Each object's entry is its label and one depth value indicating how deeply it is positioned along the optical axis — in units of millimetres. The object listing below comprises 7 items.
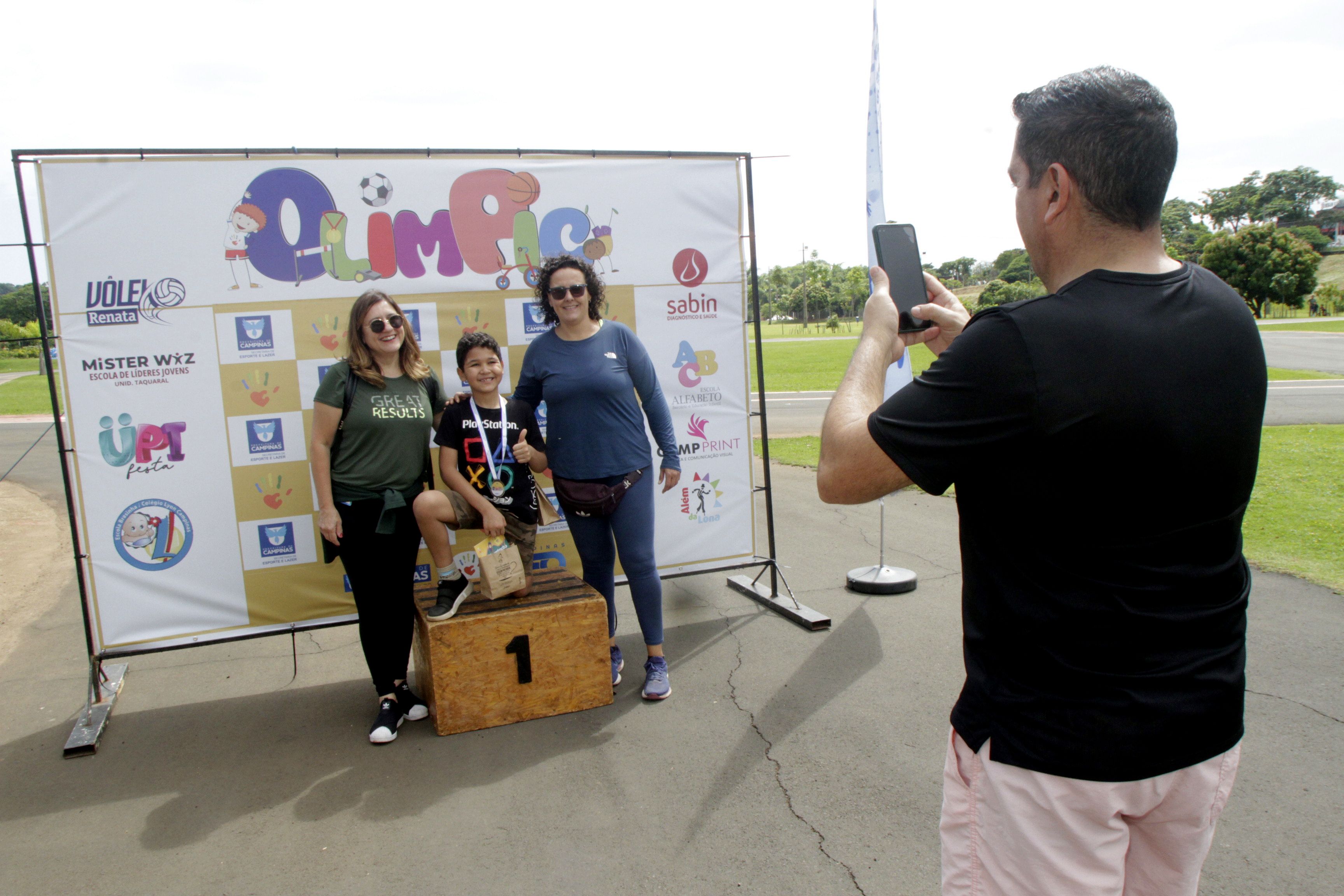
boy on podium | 4035
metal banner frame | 3855
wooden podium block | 3840
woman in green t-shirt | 3906
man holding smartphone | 1146
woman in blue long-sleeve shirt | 4035
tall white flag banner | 5027
